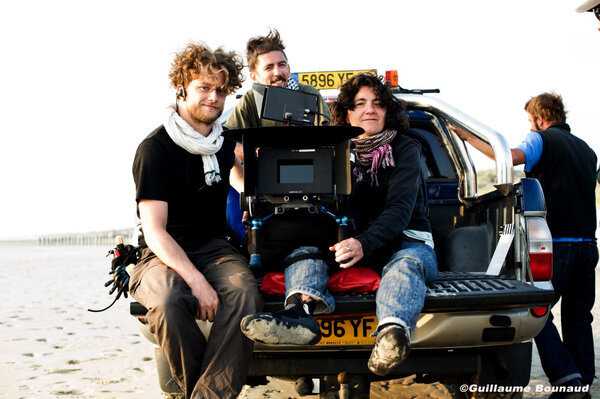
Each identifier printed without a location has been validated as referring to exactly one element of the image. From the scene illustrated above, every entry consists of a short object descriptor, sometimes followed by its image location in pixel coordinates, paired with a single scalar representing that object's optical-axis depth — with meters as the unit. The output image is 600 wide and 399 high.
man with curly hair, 2.99
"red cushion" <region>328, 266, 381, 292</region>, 3.31
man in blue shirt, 4.68
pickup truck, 3.17
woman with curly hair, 2.91
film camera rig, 3.34
